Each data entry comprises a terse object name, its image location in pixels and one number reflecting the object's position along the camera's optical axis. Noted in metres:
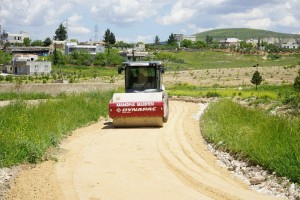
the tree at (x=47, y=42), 189.88
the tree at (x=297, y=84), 37.38
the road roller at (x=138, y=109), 18.39
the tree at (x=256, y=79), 52.72
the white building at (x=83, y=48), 164.55
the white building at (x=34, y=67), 110.75
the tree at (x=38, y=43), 197.25
